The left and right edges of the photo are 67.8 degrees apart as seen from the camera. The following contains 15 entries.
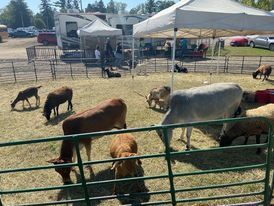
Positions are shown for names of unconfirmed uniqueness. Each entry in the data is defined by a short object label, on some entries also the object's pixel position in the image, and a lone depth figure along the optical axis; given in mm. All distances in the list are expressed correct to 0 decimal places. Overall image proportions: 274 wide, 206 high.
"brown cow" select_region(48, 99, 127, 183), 4078
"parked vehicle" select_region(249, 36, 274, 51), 22738
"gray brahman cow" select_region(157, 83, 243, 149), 5055
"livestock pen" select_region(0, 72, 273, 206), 4023
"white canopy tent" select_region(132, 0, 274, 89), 5529
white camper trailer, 22251
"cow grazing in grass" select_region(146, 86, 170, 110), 7979
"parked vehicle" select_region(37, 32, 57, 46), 34520
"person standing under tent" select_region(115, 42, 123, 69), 17207
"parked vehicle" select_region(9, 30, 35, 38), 51026
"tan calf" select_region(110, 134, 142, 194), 3725
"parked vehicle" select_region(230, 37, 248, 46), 26925
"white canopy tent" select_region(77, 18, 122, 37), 17067
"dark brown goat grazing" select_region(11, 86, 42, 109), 8928
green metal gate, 2567
